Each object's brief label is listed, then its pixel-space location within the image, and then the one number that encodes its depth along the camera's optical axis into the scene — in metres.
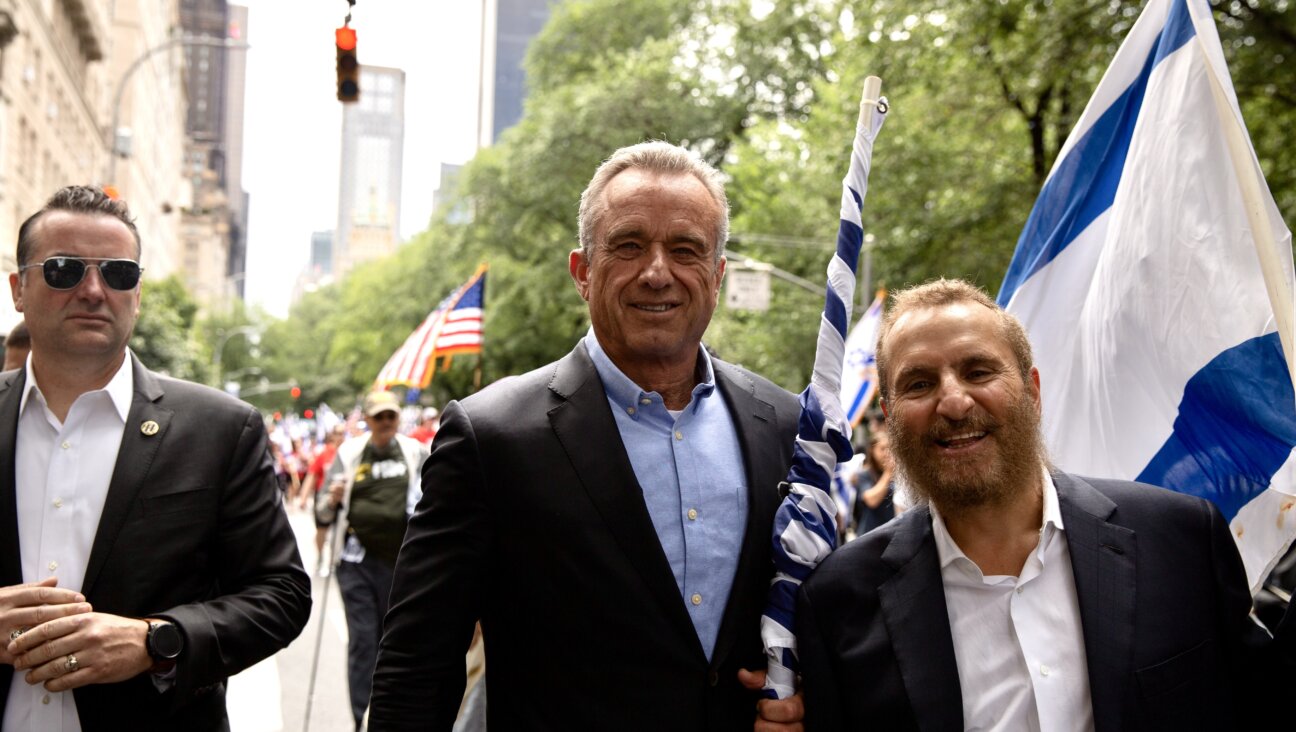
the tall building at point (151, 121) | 64.37
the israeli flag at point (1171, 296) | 3.20
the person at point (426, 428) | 22.20
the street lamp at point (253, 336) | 74.90
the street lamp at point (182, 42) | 19.41
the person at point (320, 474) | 9.85
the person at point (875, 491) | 9.41
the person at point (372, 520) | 7.87
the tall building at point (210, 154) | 145.25
